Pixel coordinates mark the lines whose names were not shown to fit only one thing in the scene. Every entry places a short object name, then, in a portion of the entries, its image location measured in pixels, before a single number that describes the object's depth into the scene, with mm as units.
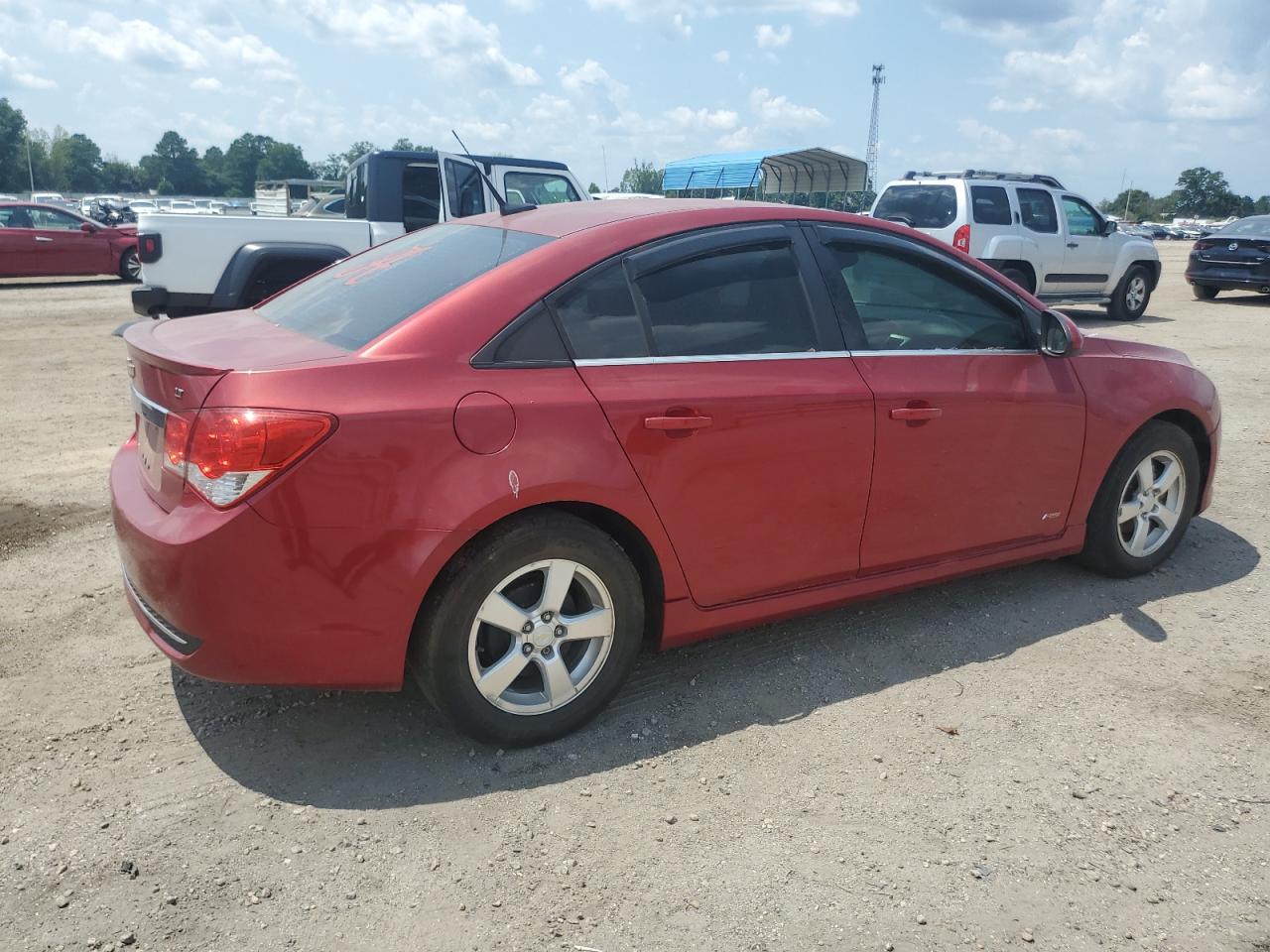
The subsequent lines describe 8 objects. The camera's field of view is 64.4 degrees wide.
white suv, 13383
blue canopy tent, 30266
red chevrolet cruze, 2766
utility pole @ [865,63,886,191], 88000
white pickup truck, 8469
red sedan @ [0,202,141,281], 17109
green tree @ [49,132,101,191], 108688
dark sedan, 17203
